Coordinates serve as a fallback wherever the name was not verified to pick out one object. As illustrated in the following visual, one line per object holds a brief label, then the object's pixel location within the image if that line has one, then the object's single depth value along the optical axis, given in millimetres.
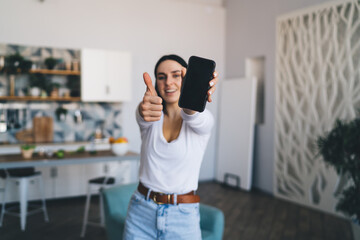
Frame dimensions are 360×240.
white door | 5559
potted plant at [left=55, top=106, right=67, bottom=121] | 5156
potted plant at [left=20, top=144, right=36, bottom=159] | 3502
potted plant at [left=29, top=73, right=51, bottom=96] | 4859
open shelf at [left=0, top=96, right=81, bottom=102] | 4699
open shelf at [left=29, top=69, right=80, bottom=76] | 4855
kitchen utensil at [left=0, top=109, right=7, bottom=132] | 4850
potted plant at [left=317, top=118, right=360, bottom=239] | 2924
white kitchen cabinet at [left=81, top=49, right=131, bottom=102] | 4977
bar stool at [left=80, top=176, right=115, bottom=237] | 3464
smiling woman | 1185
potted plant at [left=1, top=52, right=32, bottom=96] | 4684
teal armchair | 2283
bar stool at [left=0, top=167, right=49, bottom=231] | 3596
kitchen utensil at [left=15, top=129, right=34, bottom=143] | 4891
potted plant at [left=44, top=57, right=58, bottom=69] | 4910
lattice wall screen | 4129
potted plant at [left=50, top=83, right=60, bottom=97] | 5012
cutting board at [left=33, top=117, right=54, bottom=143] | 5031
